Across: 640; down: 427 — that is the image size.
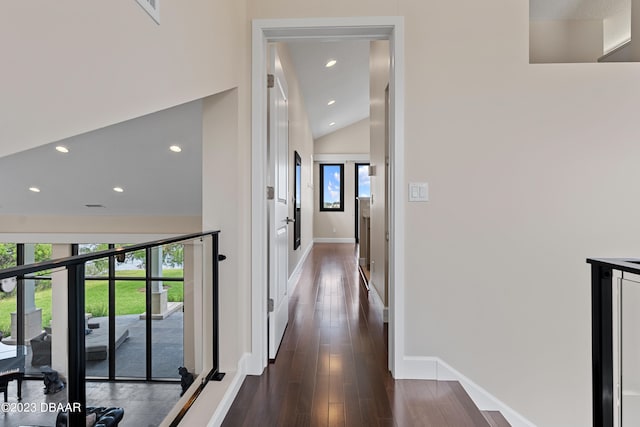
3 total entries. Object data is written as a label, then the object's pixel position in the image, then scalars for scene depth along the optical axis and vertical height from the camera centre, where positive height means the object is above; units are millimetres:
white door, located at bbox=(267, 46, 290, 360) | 2369 +20
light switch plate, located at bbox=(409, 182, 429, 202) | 2135 +114
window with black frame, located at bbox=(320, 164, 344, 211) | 9922 +653
